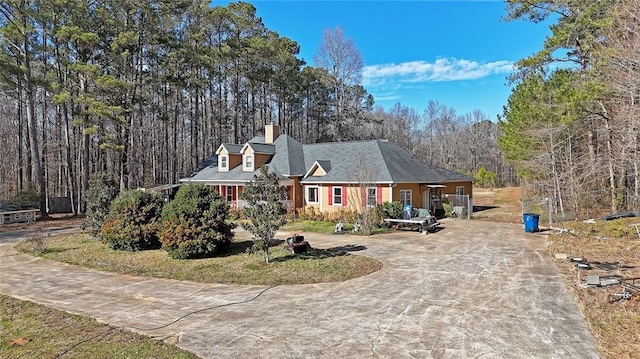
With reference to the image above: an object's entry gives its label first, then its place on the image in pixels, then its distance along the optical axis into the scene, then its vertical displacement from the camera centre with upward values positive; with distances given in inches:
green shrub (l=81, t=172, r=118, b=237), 639.1 -17.9
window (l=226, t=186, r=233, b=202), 1010.7 -20.5
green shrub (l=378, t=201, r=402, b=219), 765.3 -58.7
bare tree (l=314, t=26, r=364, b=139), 1567.4 +513.1
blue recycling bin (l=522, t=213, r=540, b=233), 681.6 -81.5
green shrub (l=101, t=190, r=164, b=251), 558.3 -50.8
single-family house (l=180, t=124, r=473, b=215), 831.1 +23.7
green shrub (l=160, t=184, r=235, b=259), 497.7 -50.5
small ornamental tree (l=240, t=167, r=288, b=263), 456.4 -26.5
